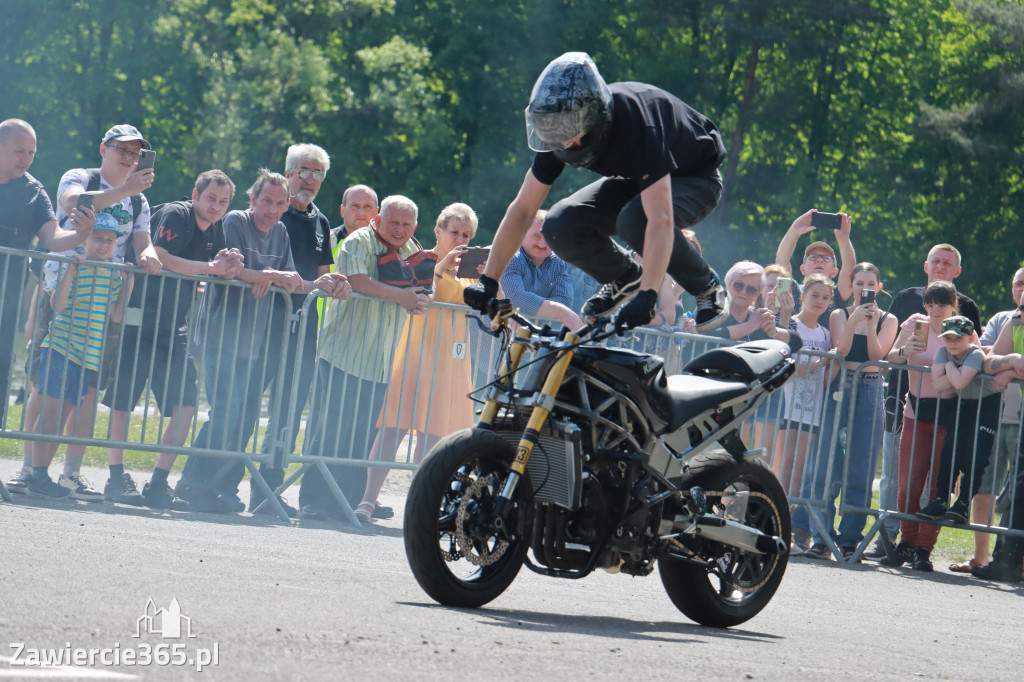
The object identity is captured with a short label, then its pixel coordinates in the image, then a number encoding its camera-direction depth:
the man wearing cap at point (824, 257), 21.81
